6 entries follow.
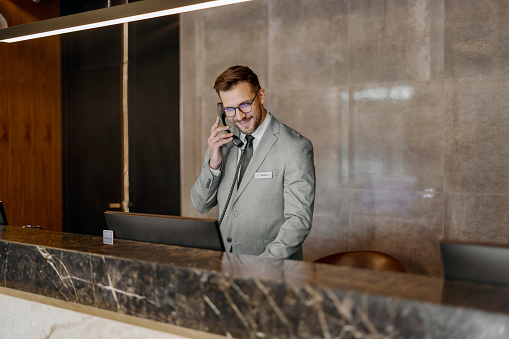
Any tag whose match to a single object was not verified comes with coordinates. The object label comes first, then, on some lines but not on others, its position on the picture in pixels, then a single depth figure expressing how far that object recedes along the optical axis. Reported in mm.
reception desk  1008
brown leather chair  2793
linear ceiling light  2205
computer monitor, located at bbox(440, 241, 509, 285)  1193
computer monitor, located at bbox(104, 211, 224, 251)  1674
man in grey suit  2426
